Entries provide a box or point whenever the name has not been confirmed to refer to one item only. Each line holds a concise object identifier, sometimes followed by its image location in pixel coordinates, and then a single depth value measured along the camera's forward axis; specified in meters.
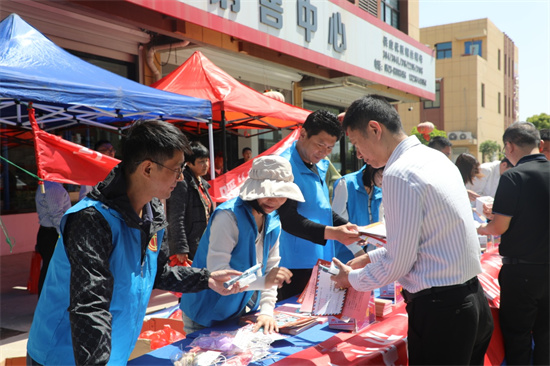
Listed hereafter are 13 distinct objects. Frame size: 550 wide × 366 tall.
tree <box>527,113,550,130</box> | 37.84
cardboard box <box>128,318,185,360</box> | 2.76
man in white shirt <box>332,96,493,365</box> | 1.60
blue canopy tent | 3.62
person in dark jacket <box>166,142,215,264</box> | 4.39
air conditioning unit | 35.00
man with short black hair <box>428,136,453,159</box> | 5.13
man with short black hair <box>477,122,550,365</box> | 2.69
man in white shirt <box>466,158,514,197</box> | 5.73
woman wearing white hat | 2.09
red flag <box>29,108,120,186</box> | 3.74
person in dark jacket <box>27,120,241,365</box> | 1.30
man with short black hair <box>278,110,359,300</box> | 2.77
